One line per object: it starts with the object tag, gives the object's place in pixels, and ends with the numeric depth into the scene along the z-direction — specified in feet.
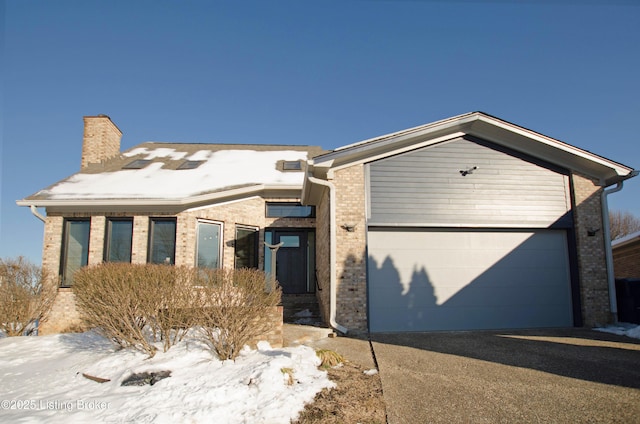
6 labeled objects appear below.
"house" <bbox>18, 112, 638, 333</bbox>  28.48
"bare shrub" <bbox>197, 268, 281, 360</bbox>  18.20
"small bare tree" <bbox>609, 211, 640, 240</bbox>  107.86
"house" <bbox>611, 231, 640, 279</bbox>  42.34
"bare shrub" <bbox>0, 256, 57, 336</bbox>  27.91
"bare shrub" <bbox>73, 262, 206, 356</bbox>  18.80
